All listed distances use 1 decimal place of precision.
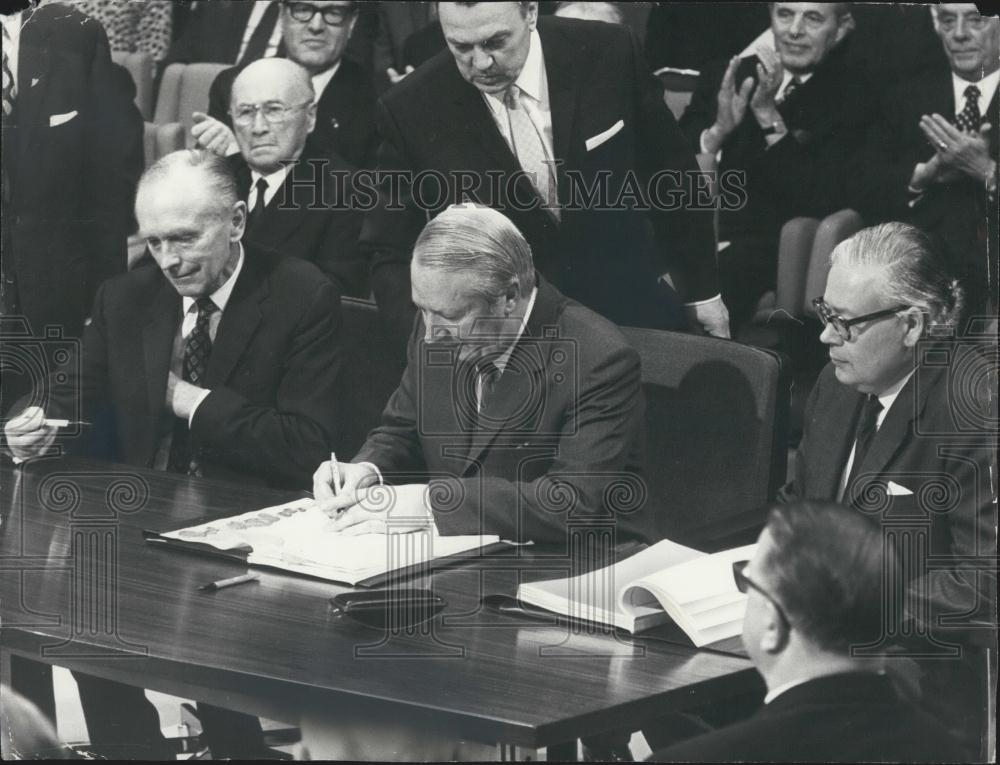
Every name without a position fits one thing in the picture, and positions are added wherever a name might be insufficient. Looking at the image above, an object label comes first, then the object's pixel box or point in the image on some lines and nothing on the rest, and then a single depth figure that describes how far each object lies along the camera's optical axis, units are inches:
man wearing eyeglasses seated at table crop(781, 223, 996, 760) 125.7
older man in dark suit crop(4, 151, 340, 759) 152.0
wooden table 101.4
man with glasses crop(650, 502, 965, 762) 89.7
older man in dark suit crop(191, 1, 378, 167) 150.0
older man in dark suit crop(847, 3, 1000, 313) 139.3
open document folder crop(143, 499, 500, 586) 121.4
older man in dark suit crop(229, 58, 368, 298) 153.6
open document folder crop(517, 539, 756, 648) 110.9
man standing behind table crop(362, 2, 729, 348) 146.4
